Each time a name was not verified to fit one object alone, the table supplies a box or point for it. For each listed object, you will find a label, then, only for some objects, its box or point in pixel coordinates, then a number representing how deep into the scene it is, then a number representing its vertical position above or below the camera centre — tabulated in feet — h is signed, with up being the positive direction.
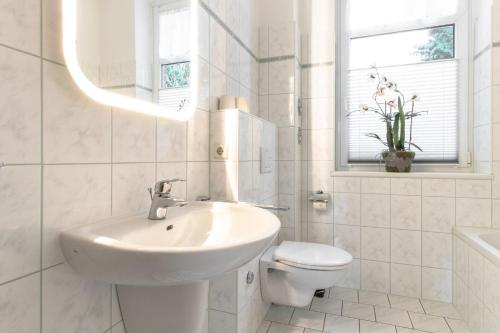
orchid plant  6.71 +1.36
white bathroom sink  1.83 -0.62
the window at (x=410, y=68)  6.82 +2.40
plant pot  6.64 +0.15
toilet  5.12 -1.89
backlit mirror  2.42 +1.15
